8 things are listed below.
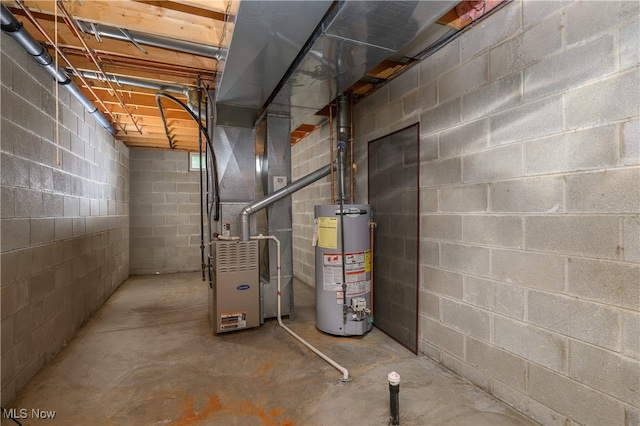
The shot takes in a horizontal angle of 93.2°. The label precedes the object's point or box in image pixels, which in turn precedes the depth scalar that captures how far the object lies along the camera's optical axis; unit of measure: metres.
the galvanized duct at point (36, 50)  1.72
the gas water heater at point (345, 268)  2.60
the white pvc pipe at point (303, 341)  1.99
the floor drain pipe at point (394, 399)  1.47
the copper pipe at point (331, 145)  3.06
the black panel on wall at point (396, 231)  2.40
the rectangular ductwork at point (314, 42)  1.45
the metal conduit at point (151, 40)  2.02
